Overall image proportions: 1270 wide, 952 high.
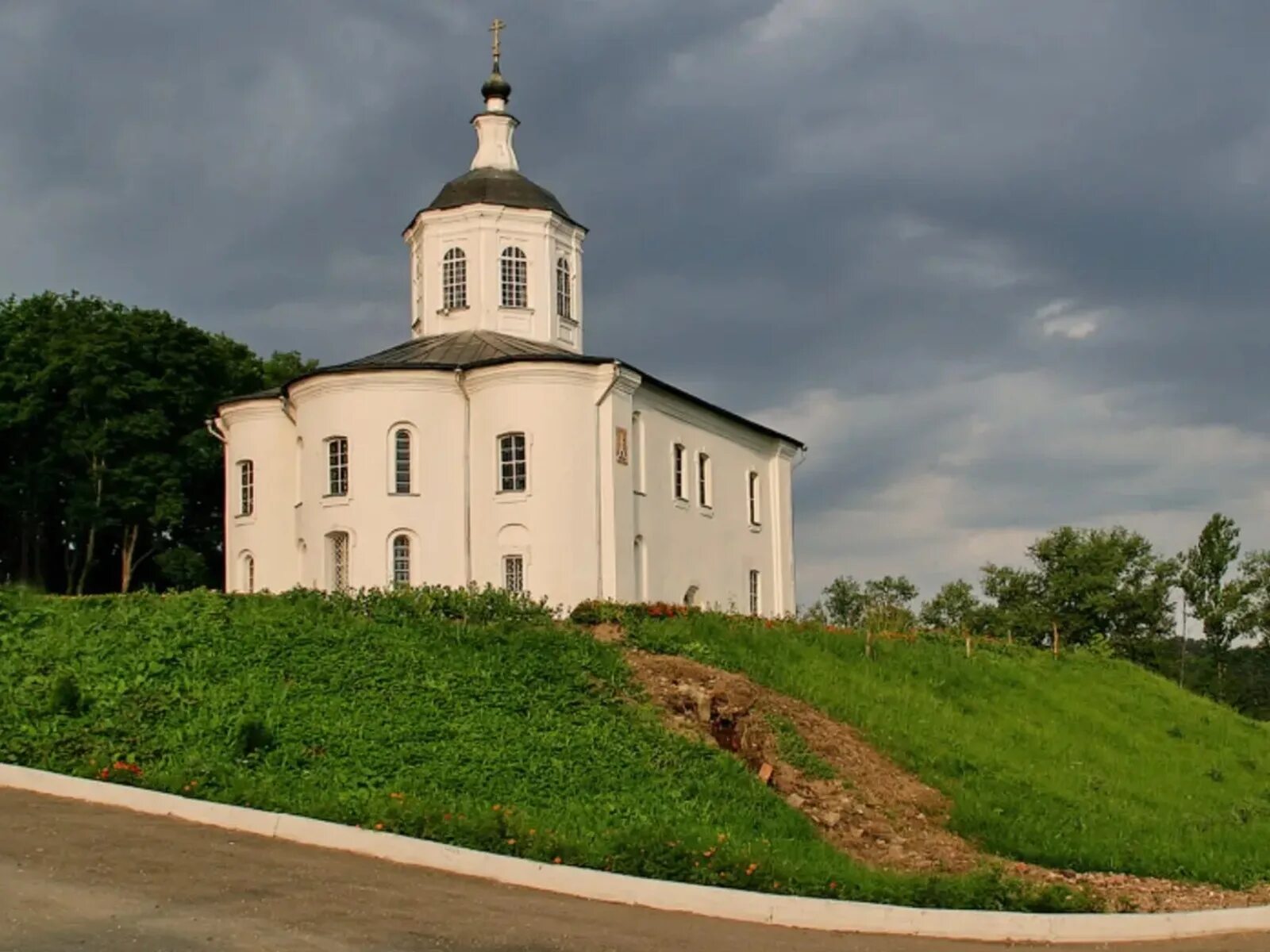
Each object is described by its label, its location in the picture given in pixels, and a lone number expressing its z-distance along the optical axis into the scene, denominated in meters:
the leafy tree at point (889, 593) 69.50
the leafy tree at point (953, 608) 66.12
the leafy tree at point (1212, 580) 64.44
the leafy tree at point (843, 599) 68.28
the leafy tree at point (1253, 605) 63.88
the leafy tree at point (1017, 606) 62.53
